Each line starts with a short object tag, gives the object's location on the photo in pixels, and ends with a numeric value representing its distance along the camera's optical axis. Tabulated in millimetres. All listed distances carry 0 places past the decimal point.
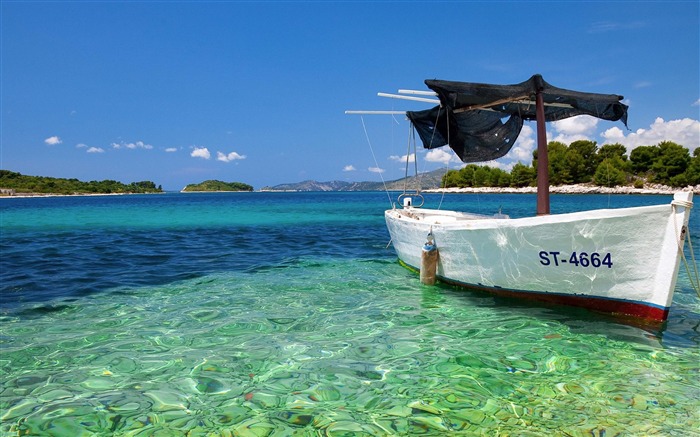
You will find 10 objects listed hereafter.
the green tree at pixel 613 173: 83625
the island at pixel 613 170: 76125
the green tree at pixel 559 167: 98688
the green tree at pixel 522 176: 118069
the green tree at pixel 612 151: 95500
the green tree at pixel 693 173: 71750
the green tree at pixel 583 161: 97594
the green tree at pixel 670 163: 76188
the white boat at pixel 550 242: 6168
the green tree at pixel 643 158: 83938
